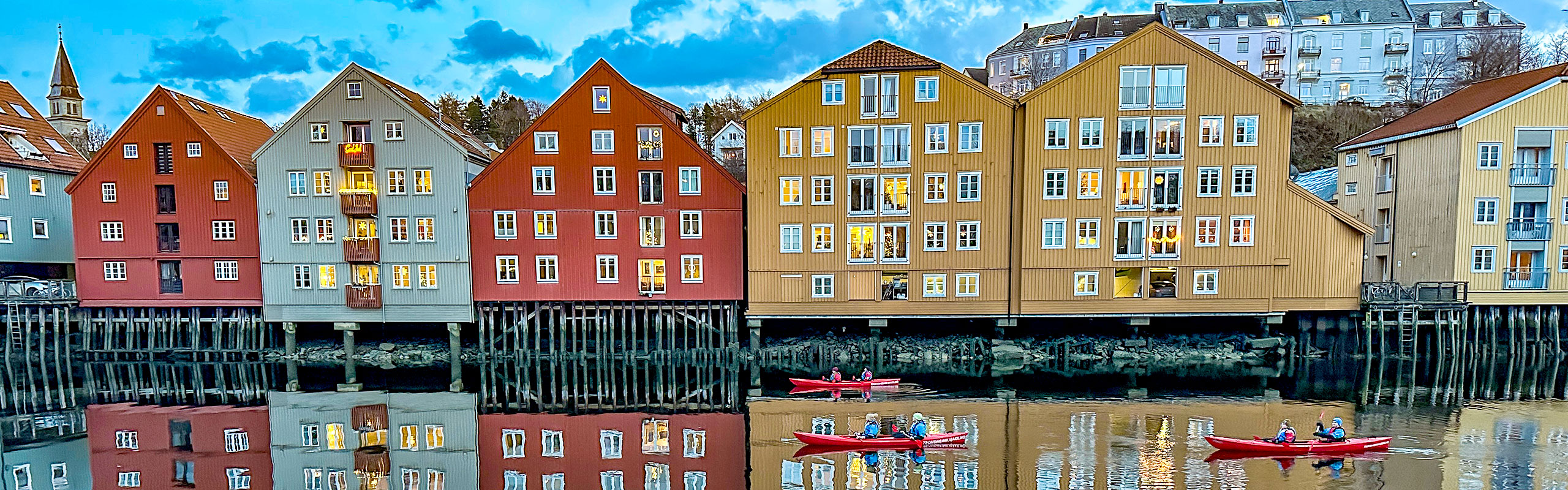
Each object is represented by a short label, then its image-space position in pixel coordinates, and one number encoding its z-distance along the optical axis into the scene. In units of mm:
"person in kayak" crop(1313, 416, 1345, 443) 22344
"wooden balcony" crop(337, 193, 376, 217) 36750
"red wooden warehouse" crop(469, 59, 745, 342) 36312
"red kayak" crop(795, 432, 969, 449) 23000
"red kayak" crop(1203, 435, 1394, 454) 22203
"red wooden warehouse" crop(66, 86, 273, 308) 38188
